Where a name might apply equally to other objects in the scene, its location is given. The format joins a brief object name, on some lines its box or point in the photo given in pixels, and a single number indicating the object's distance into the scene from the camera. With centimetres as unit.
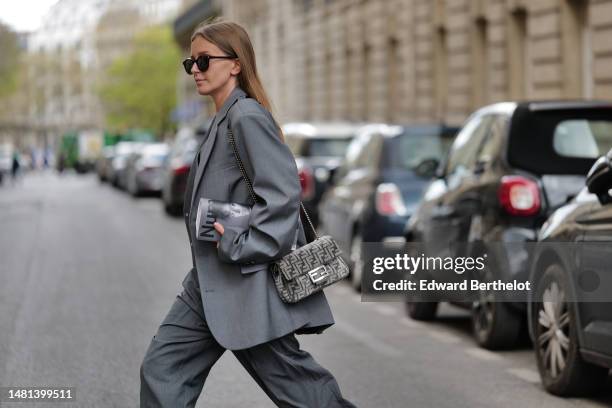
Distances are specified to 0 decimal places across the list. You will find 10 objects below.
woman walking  527
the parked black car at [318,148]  2094
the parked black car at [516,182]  1002
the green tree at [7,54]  7775
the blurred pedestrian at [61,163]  9806
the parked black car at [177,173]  3039
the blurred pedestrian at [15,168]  6931
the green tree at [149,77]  12706
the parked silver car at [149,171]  4100
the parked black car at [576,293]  764
